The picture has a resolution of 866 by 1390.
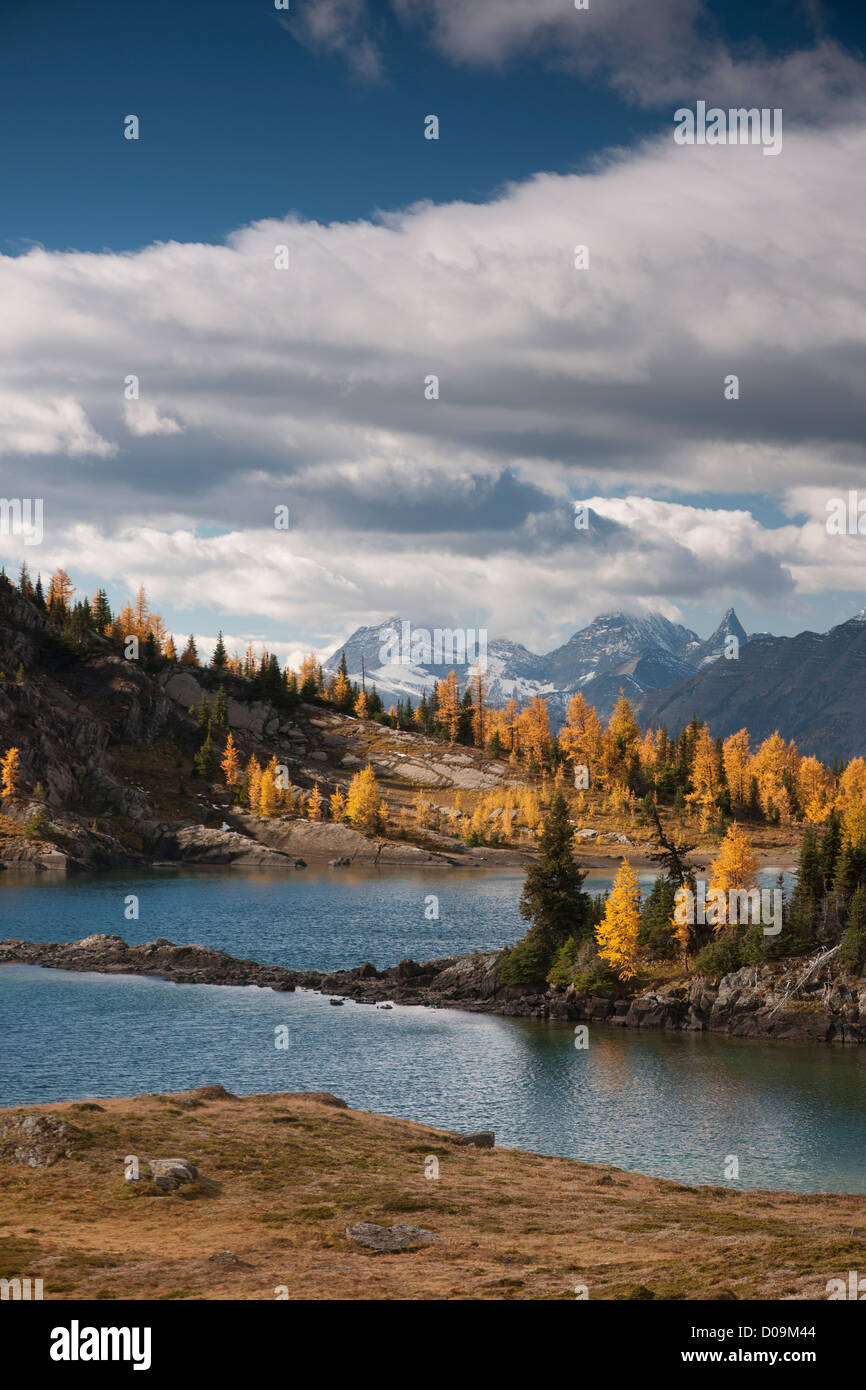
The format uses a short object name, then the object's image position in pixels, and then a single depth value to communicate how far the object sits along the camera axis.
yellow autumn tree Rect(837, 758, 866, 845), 96.30
